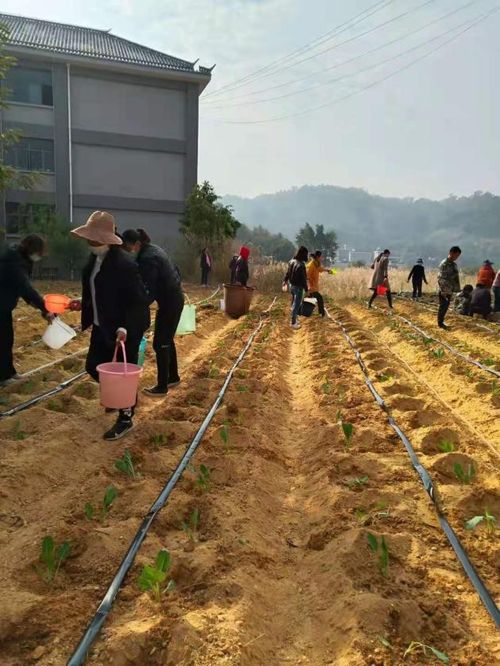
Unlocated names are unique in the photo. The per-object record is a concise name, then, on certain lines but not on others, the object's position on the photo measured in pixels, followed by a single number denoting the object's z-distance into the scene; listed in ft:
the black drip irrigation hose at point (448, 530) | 7.09
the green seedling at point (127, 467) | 10.73
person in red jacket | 38.69
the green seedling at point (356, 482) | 10.66
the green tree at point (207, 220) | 65.16
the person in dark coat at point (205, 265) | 57.93
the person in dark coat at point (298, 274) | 30.99
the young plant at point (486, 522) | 8.63
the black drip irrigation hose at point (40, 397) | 14.17
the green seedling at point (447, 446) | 12.07
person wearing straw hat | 12.82
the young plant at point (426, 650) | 6.04
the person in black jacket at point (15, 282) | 16.22
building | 68.28
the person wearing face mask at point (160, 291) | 15.31
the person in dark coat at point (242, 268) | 40.75
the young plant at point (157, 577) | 6.90
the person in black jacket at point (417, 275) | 55.21
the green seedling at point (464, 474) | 10.48
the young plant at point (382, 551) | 7.70
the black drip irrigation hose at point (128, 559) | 6.04
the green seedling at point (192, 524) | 8.56
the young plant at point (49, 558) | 7.53
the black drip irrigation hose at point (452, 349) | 20.03
